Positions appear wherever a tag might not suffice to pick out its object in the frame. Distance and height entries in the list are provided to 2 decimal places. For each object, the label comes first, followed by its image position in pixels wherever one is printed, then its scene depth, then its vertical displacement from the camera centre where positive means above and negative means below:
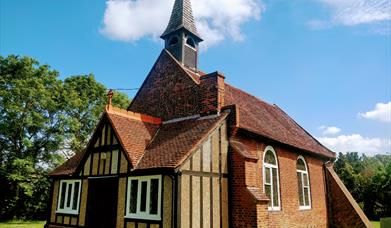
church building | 10.85 +1.06
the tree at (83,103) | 31.80 +9.55
